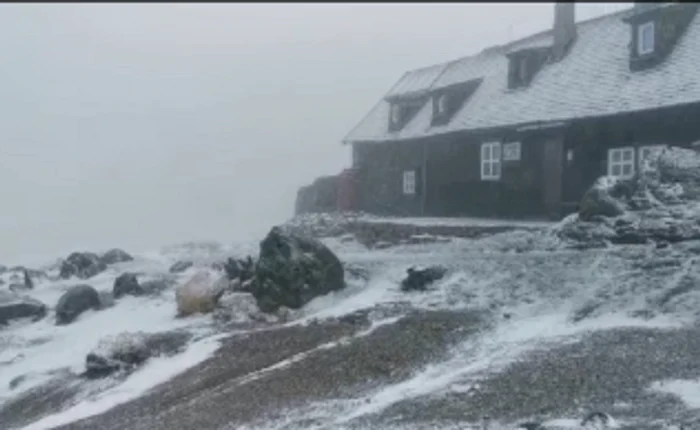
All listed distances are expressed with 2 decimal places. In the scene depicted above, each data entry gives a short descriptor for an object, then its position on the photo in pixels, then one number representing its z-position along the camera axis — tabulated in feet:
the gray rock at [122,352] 46.93
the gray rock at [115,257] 92.99
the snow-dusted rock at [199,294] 56.59
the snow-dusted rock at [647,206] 56.90
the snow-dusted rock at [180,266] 77.97
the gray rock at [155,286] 65.92
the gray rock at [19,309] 63.67
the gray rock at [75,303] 61.46
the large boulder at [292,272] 55.77
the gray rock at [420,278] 55.31
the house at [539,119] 76.28
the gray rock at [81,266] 83.76
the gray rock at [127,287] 65.72
